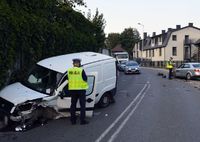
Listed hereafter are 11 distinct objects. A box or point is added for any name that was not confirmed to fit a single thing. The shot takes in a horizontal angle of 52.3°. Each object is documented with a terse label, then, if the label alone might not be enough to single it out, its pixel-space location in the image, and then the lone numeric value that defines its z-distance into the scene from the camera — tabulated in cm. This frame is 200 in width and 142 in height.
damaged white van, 532
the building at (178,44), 4251
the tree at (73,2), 1252
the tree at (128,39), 7060
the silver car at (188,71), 1604
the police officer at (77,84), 556
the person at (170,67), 1742
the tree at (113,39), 7368
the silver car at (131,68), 2229
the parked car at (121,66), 2512
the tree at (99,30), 1914
